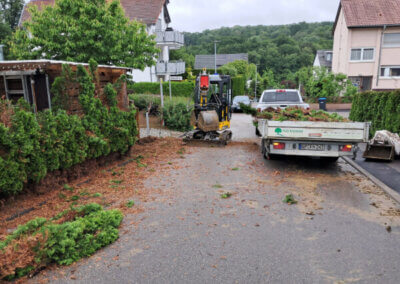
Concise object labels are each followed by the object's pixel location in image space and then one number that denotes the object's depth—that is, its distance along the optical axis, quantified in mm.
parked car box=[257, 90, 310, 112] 14492
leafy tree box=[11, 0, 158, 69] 14297
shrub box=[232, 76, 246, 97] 41000
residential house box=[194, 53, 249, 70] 82875
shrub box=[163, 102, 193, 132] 16797
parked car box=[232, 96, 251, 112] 29095
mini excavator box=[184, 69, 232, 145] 12000
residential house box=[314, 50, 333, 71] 57881
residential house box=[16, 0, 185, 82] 34781
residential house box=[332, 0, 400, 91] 33781
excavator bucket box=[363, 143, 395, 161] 9861
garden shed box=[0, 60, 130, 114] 7867
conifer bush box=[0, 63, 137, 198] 5547
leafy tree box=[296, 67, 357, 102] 32688
